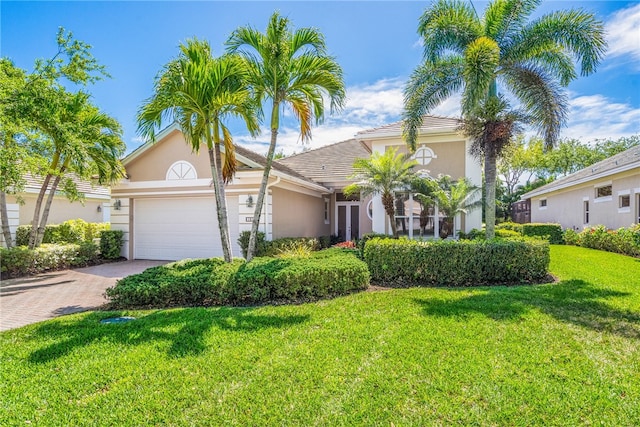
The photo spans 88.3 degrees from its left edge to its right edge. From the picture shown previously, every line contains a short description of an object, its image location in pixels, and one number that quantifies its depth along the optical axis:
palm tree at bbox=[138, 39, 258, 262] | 8.05
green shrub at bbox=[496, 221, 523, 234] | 20.27
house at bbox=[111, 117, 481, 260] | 13.39
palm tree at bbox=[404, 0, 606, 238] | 9.32
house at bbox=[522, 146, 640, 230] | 14.86
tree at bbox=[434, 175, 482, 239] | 12.52
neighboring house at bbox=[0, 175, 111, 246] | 14.75
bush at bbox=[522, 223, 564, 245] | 19.45
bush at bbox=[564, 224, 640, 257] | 12.94
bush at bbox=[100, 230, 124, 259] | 14.16
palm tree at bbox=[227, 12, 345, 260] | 8.43
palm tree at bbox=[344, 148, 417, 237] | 12.32
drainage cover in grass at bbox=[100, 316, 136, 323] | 5.92
